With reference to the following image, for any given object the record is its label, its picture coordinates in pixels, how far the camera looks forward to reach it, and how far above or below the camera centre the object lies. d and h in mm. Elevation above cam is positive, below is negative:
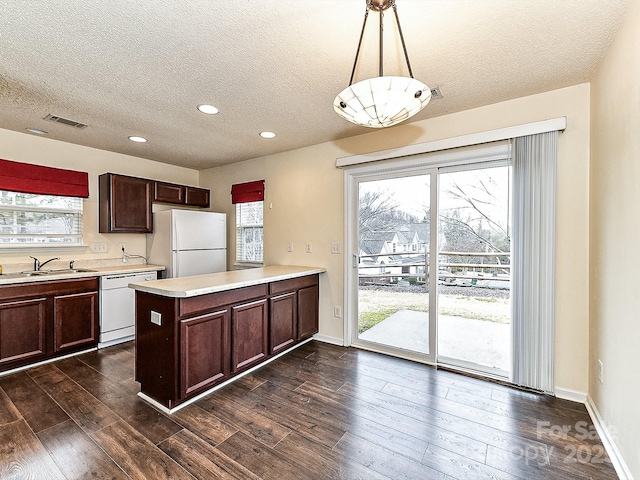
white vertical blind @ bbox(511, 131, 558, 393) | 2355 -181
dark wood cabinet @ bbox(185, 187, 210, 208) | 4539 +650
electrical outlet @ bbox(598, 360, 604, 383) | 1947 -878
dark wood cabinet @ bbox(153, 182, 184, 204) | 4168 +658
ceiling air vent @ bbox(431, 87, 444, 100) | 2326 +1157
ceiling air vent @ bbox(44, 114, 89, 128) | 2823 +1152
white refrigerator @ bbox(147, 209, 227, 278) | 3932 -50
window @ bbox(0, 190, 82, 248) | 3209 +211
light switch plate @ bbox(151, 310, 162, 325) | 2225 -596
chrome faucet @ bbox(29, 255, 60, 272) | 3338 -288
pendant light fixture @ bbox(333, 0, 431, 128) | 1332 +658
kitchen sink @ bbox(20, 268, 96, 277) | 3207 -371
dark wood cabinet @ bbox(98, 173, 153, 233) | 3754 +453
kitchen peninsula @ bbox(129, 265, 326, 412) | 2174 -752
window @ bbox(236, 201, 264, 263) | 4371 +93
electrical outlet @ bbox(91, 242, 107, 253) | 3840 -111
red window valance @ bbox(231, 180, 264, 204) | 4160 +664
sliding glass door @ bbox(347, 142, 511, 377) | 2730 -243
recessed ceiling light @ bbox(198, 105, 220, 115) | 2629 +1161
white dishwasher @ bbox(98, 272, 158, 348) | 3402 -815
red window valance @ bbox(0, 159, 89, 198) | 3132 +660
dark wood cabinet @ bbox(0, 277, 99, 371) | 2770 -813
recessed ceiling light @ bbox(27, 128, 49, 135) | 3143 +1149
